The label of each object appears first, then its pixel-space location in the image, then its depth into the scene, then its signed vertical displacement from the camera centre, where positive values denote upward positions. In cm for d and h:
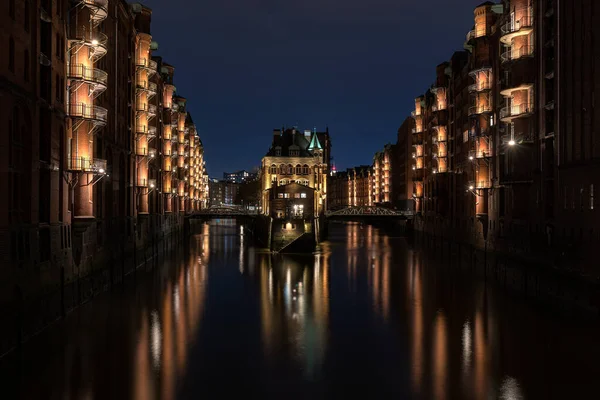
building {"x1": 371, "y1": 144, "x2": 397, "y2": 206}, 16650 +1001
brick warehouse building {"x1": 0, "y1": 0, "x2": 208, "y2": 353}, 2836 +406
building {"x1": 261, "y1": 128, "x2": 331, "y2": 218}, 12812 +991
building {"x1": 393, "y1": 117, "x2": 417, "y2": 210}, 13500 +948
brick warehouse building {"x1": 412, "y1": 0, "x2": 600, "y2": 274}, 3888 +664
